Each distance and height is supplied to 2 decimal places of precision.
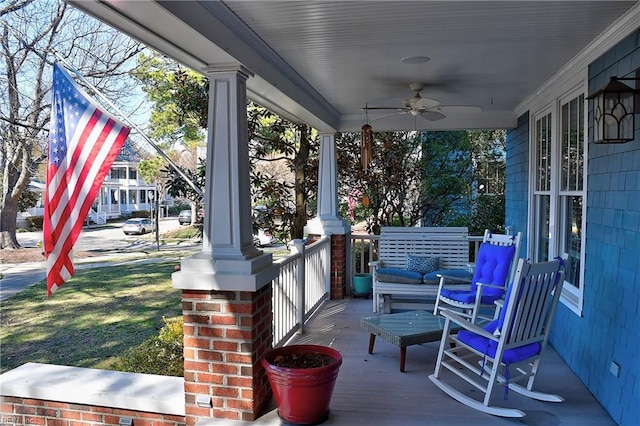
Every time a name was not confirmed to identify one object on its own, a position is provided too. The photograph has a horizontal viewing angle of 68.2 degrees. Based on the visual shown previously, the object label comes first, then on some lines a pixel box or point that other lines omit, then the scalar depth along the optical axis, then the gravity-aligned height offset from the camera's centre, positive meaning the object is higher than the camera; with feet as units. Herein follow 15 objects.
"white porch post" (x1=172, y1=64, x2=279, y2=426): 9.48 -1.74
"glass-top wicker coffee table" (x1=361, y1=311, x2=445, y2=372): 11.95 -3.35
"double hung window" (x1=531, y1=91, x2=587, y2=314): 12.50 +0.42
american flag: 9.37 +0.80
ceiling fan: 14.15 +2.93
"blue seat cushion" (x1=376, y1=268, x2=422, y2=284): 17.44 -2.78
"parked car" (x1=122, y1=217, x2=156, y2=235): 73.82 -4.00
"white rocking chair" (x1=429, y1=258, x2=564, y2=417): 9.80 -2.96
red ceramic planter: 9.06 -3.68
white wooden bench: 19.54 -1.88
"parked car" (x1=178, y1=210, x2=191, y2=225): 84.28 -3.13
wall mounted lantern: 8.95 +1.75
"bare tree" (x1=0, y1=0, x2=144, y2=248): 31.76 +9.97
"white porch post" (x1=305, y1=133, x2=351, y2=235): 21.24 +0.88
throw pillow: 18.81 -2.51
